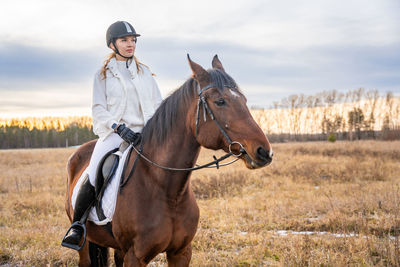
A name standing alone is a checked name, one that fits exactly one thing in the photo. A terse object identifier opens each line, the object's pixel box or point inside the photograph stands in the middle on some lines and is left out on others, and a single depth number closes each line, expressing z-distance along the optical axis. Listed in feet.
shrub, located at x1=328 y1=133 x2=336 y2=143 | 131.13
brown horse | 7.77
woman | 10.55
